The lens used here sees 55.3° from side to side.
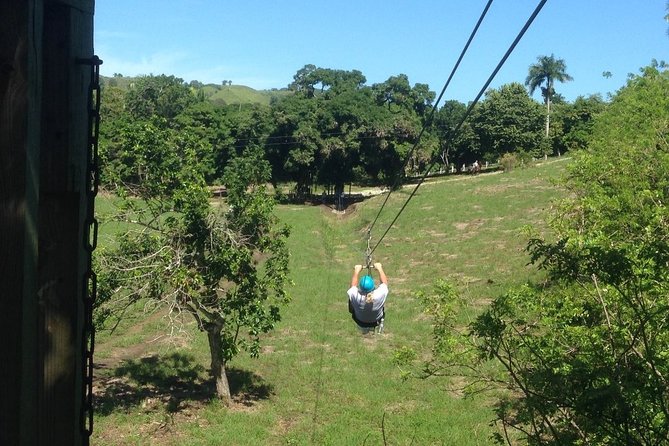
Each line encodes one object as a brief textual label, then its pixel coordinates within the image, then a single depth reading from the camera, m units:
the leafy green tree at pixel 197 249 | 13.77
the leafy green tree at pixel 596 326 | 5.32
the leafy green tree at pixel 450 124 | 71.12
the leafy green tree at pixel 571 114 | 71.19
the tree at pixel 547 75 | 79.31
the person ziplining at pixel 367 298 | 10.80
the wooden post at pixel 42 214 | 1.67
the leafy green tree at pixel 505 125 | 68.94
